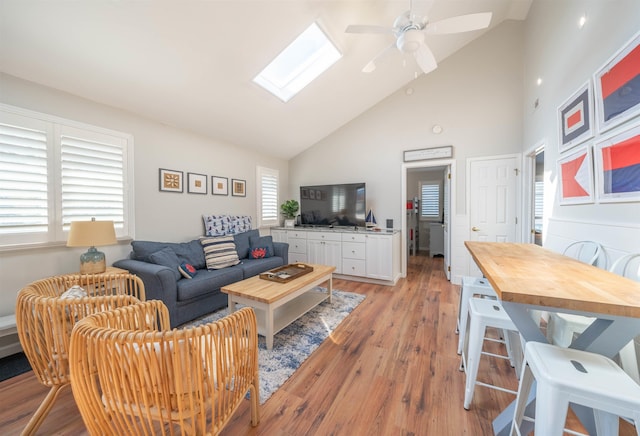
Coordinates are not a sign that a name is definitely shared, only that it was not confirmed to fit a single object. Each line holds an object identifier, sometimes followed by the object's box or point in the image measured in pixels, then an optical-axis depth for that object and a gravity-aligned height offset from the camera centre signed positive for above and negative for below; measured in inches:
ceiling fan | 77.3 +63.1
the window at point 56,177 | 79.0 +15.3
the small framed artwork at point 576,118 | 70.7 +31.0
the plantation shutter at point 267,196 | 183.2 +15.8
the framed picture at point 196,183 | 136.9 +19.5
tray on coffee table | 100.1 -25.1
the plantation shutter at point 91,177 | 91.7 +16.6
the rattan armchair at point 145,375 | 34.7 -23.4
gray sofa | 91.4 -26.5
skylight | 115.6 +77.3
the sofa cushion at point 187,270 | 106.8 -24.2
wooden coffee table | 82.7 -29.5
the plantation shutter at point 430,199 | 251.4 +17.4
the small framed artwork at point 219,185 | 150.4 +20.0
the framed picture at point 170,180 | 124.0 +19.4
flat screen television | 171.0 +8.3
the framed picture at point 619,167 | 54.5 +11.9
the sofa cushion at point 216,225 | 144.3 -4.9
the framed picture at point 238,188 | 163.2 +20.1
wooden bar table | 32.9 -11.5
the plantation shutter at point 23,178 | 77.9 +13.4
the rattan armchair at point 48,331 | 49.7 -23.7
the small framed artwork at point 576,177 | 71.2 +12.3
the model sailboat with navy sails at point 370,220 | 174.6 -2.8
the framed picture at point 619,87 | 53.6 +31.1
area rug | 69.5 -44.9
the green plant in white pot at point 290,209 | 191.5 +5.9
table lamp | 81.2 -7.4
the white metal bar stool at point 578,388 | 28.9 -21.3
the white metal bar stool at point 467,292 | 75.0 -24.1
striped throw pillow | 125.7 -19.1
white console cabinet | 150.9 -23.5
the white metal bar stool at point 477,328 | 54.8 -26.0
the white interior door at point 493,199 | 139.0 +9.8
